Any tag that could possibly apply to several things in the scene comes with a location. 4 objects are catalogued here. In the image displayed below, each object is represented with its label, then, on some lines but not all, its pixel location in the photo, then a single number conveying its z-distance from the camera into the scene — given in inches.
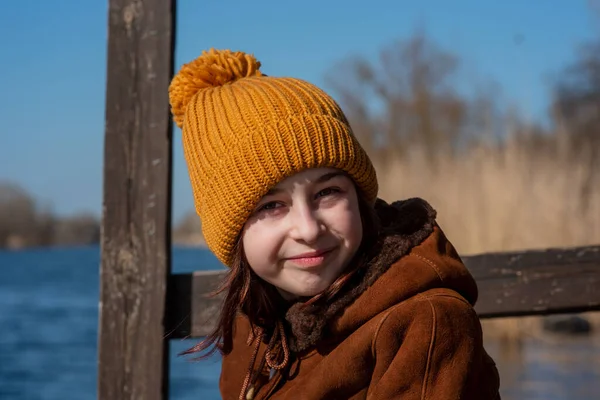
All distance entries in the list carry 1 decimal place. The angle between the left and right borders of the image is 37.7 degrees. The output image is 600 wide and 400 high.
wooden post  112.7
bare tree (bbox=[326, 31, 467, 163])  319.3
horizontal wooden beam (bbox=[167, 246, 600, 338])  109.5
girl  67.9
